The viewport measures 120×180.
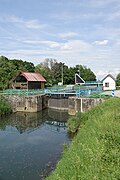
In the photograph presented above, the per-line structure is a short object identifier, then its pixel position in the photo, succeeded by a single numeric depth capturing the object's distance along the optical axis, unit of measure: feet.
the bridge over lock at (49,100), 88.28
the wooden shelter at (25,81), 131.04
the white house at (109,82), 142.03
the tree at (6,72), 137.56
